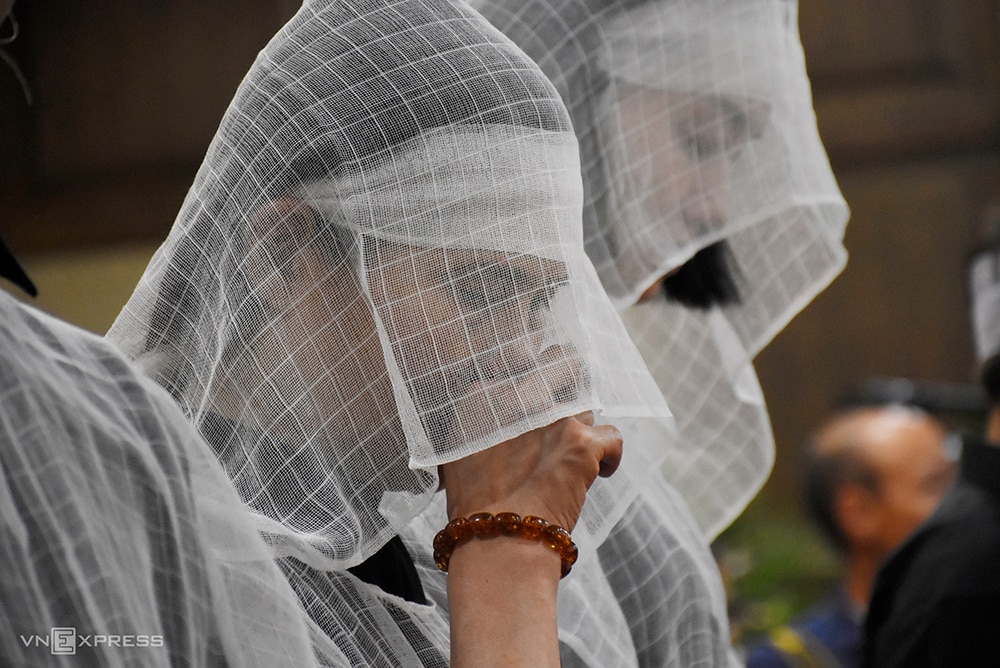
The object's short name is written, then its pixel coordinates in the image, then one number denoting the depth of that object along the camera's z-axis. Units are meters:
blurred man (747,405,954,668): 6.24
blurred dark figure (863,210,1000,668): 3.71
